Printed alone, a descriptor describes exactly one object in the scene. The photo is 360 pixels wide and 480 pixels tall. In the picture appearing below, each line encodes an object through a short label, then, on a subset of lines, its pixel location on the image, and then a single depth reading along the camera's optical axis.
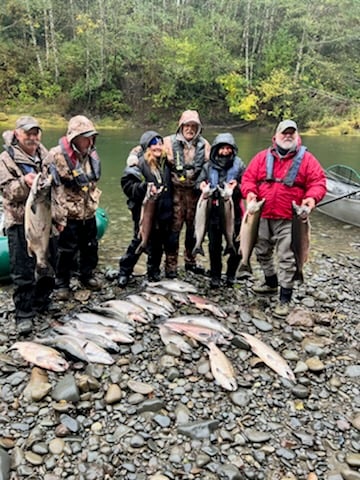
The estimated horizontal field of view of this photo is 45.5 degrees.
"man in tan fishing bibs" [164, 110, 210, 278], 4.92
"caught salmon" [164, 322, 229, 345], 4.28
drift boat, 9.64
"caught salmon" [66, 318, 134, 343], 4.25
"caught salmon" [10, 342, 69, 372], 3.78
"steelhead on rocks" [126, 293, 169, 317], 4.74
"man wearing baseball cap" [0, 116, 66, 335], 3.98
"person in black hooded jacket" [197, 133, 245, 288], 4.81
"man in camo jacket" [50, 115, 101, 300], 4.50
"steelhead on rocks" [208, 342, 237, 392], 3.68
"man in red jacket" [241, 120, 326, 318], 4.54
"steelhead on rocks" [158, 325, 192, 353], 4.15
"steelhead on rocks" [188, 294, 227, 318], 4.84
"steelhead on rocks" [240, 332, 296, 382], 3.86
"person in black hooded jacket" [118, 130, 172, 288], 4.85
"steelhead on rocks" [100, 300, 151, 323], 4.61
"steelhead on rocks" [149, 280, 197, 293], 5.28
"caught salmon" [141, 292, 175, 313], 4.86
